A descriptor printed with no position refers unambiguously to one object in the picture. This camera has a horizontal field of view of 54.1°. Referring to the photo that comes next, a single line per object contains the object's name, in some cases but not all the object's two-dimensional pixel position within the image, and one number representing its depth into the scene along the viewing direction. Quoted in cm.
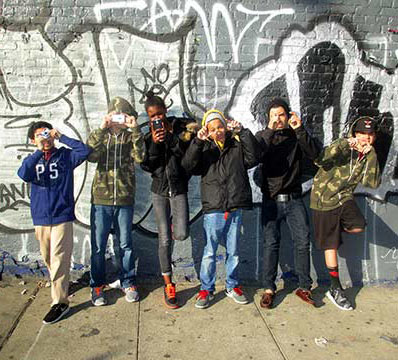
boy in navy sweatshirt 353
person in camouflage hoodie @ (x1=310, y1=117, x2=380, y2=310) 391
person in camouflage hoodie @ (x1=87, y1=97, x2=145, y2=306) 378
